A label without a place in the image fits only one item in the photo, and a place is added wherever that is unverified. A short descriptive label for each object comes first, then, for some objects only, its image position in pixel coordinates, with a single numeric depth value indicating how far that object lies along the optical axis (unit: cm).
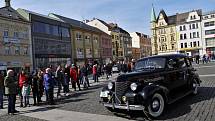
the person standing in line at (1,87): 816
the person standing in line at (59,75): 1055
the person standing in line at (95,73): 1551
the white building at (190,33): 5203
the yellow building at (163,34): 5706
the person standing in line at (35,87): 872
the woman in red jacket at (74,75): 1175
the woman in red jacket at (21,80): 837
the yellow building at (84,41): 3481
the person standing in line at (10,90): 721
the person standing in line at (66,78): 1074
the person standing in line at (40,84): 899
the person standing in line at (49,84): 832
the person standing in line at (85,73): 1288
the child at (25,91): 817
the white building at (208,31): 4990
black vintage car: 515
